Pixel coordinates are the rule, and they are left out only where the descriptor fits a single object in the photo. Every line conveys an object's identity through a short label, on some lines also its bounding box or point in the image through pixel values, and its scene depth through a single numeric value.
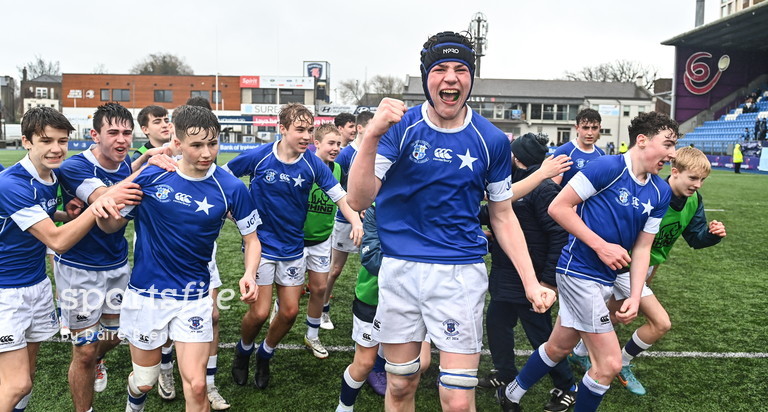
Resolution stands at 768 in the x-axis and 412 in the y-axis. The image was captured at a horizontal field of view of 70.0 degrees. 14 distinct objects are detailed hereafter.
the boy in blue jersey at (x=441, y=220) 2.76
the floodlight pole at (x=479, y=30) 61.71
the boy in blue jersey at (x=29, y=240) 3.13
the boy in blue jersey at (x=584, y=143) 7.06
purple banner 42.78
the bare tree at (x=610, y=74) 73.38
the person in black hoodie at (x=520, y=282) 4.17
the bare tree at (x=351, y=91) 73.12
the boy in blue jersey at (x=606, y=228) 3.49
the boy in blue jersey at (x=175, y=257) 3.25
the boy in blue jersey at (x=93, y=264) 3.69
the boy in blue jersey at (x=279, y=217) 4.53
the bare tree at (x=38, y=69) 81.56
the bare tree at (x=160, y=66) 74.69
